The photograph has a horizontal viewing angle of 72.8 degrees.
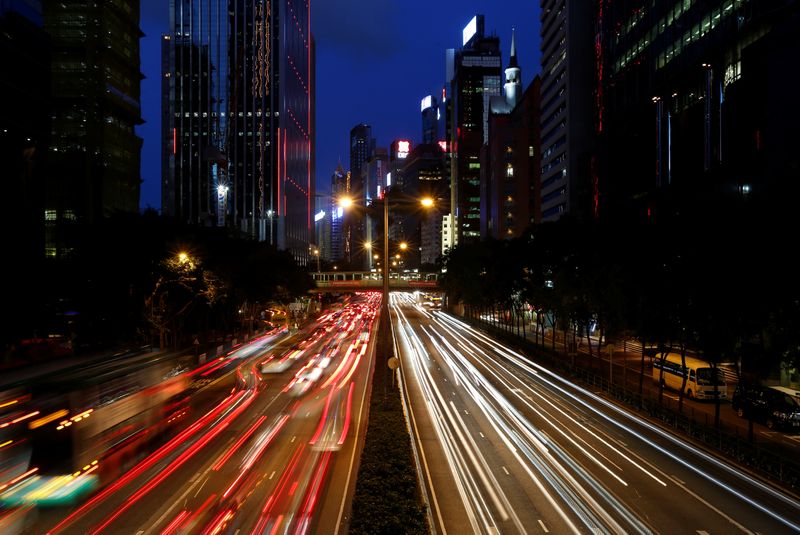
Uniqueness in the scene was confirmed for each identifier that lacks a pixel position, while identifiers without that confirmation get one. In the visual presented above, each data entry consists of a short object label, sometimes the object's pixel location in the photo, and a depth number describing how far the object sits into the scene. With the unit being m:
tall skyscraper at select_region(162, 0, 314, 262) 156.88
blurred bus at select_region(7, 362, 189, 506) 13.94
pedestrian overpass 92.81
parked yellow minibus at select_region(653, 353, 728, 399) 27.25
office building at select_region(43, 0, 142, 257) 74.31
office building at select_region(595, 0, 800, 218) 35.34
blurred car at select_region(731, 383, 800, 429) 21.56
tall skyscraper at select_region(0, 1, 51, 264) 49.42
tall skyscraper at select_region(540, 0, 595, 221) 83.06
